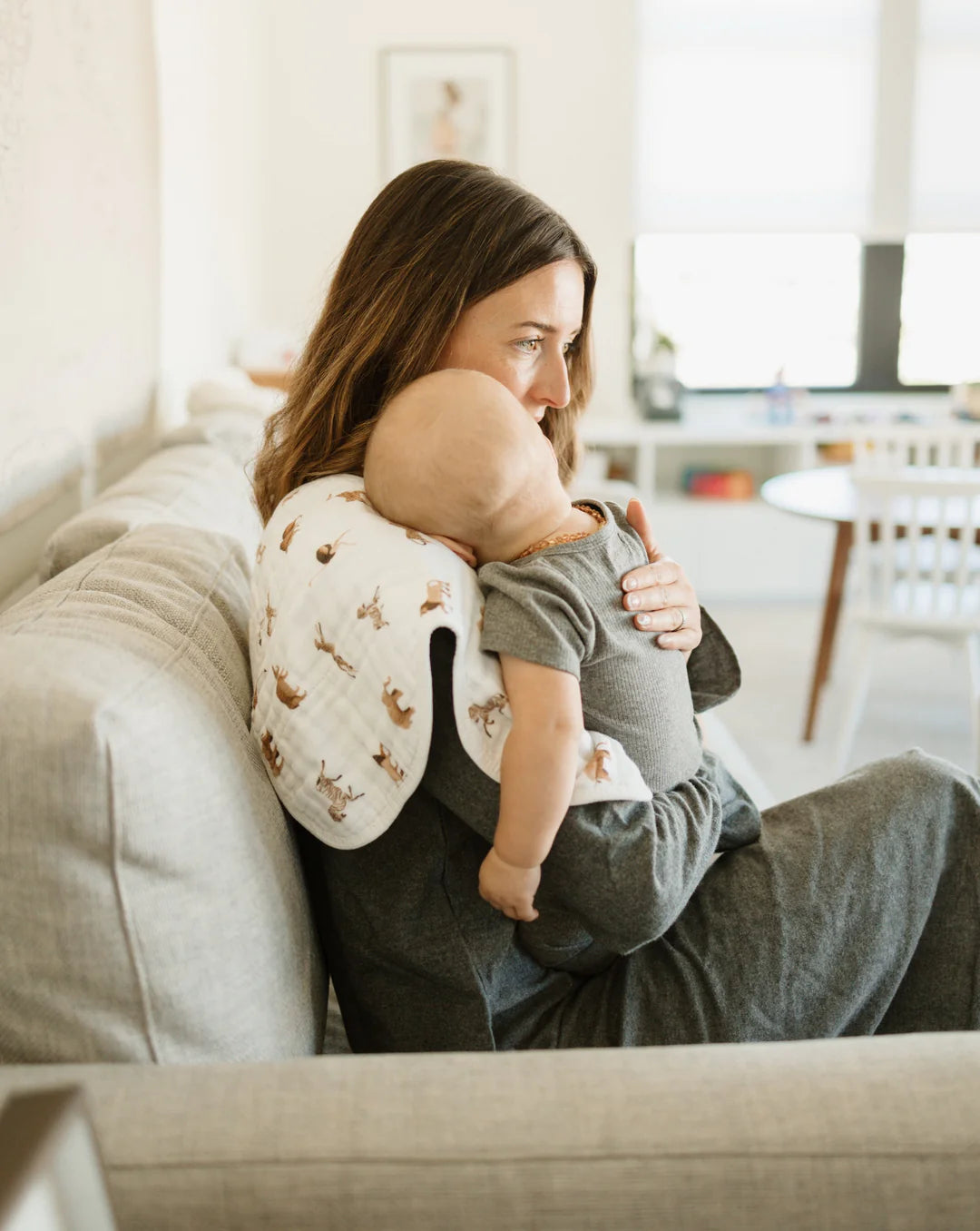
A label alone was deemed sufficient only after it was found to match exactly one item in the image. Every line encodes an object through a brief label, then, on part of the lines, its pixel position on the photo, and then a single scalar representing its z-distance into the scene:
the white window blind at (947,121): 4.66
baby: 0.91
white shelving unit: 4.68
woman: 0.99
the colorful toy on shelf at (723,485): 4.82
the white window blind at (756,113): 4.67
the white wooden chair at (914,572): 2.82
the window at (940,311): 4.98
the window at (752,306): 5.00
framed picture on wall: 4.70
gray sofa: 0.66
